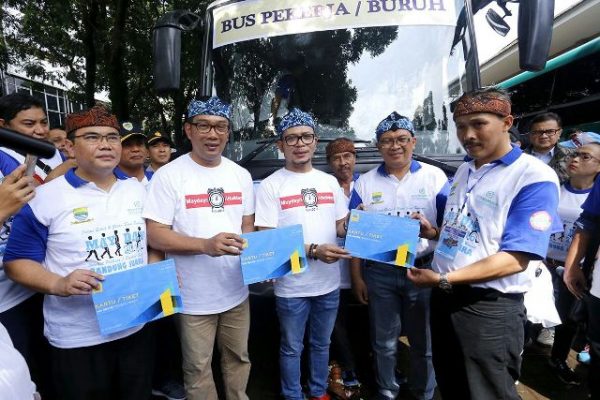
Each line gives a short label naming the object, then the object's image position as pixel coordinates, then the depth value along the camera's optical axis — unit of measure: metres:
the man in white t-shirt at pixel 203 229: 2.23
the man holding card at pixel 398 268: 2.60
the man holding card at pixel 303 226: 2.53
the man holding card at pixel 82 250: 1.91
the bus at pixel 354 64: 3.18
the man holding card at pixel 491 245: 1.73
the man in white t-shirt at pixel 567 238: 3.04
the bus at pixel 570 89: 6.49
